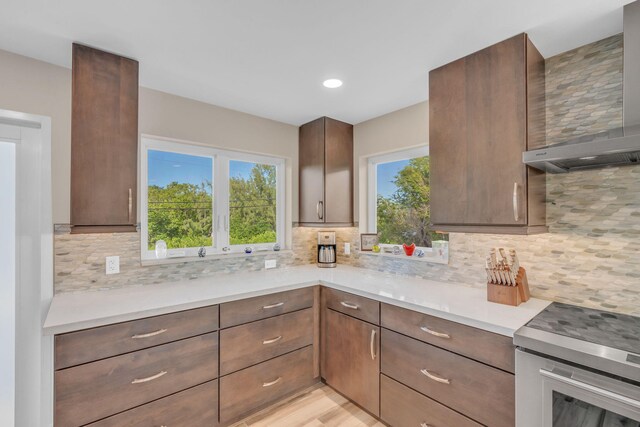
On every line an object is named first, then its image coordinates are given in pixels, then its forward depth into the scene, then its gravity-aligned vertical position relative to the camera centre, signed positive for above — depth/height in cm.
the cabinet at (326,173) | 285 +41
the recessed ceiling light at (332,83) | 207 +92
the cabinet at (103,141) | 163 +42
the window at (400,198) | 256 +16
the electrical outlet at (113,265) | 202 -32
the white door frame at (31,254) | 175 -22
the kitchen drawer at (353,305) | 200 -63
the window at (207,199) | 233 +15
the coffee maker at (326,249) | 298 -33
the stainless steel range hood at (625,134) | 126 +34
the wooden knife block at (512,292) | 170 -44
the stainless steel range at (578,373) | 107 -60
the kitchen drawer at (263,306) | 191 -62
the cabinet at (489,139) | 159 +43
